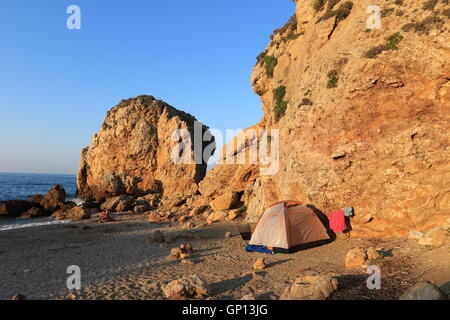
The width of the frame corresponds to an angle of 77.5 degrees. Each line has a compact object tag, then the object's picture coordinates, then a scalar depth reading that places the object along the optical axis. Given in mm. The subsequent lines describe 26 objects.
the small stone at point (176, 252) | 13383
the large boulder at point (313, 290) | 7247
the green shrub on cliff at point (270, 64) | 25078
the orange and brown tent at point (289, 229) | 13172
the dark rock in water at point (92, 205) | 33897
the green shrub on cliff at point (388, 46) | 15141
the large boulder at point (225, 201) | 24750
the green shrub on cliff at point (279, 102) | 21984
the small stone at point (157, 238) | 16875
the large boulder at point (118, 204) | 31609
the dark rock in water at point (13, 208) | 30006
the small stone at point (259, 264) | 11008
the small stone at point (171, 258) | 12953
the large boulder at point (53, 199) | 33000
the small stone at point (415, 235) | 11930
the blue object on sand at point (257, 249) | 13339
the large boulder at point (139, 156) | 39125
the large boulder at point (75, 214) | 26747
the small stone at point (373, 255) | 10138
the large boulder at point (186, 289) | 8227
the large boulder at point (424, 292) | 5875
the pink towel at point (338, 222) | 14055
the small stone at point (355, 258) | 9945
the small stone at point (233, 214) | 22583
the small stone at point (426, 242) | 10866
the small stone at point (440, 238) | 10625
